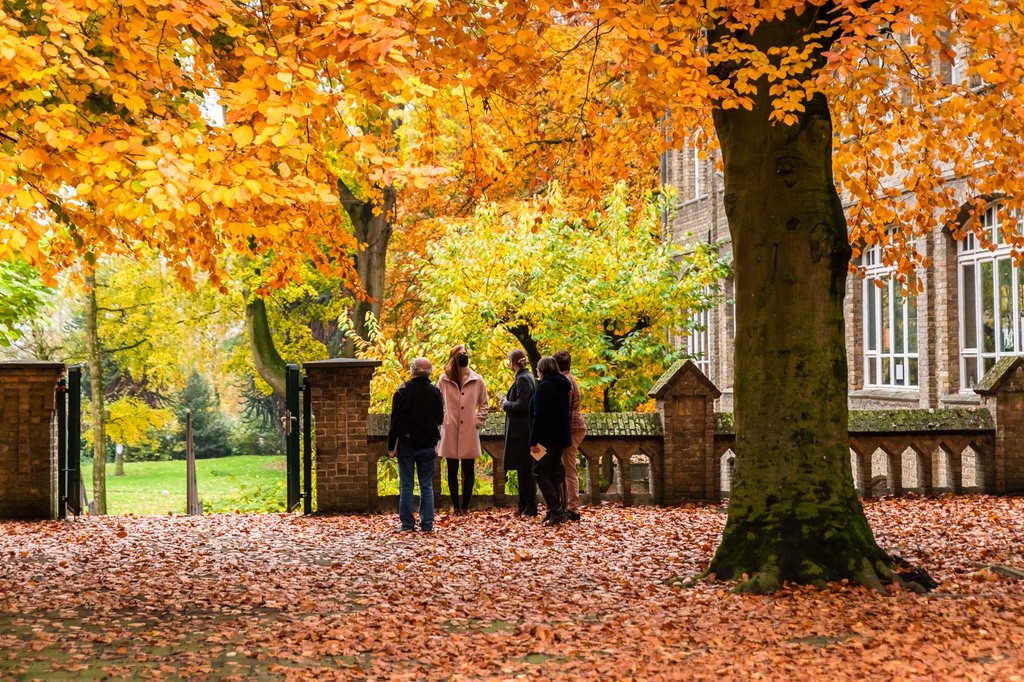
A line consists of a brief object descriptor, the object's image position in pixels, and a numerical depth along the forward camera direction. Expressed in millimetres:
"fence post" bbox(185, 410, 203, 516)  24639
